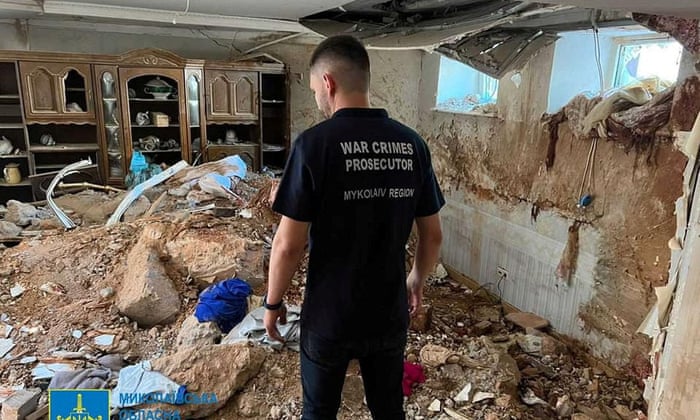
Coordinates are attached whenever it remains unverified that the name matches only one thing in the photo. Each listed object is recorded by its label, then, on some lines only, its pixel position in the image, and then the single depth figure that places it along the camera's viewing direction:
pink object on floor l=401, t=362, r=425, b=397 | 2.33
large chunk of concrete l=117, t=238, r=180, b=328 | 2.74
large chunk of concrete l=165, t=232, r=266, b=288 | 3.06
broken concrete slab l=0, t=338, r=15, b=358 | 2.47
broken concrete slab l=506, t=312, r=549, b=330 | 3.47
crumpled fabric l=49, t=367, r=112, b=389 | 2.16
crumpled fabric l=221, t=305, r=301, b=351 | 2.43
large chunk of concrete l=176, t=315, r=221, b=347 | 2.55
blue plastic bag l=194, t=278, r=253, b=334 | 2.67
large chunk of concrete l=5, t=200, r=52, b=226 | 3.92
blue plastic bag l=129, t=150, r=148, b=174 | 4.87
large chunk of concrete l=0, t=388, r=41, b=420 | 1.96
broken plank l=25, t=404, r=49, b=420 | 2.01
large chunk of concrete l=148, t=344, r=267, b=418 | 2.10
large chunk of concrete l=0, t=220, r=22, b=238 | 3.65
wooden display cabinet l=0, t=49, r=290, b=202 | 4.60
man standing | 1.31
